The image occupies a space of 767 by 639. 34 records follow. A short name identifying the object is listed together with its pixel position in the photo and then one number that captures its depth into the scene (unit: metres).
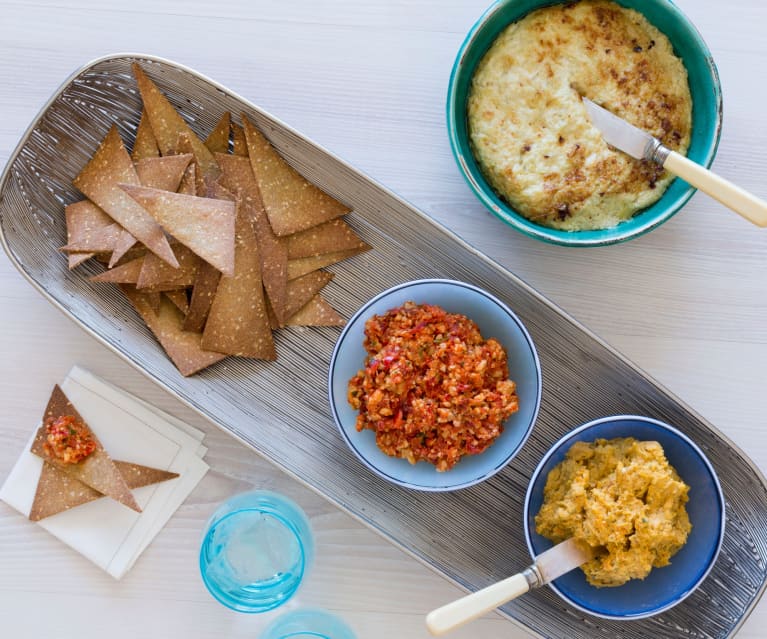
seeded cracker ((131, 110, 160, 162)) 0.73
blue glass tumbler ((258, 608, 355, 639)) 0.77
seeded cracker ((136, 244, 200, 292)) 0.71
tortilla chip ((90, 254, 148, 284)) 0.71
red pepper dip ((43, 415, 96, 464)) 0.75
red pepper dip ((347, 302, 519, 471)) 0.67
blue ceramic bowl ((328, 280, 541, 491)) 0.70
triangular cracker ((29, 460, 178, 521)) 0.76
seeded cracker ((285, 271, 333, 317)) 0.74
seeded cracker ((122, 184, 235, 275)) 0.69
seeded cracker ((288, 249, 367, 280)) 0.74
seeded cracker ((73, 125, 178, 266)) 0.70
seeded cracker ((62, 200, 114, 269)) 0.72
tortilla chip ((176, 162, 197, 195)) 0.72
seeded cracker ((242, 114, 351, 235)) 0.72
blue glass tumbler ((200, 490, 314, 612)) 0.76
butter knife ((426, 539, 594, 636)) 0.62
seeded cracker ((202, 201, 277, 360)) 0.72
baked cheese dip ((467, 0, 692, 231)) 0.68
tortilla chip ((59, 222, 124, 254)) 0.71
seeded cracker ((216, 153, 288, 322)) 0.72
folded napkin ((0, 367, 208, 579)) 0.77
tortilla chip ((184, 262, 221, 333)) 0.72
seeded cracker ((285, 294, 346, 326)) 0.74
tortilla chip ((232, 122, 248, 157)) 0.73
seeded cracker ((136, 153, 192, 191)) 0.71
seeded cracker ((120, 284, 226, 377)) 0.73
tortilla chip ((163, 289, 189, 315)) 0.73
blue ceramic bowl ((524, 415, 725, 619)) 0.69
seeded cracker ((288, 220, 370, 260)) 0.73
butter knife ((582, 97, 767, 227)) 0.63
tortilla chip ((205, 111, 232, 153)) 0.73
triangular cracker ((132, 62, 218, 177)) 0.72
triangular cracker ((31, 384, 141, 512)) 0.76
